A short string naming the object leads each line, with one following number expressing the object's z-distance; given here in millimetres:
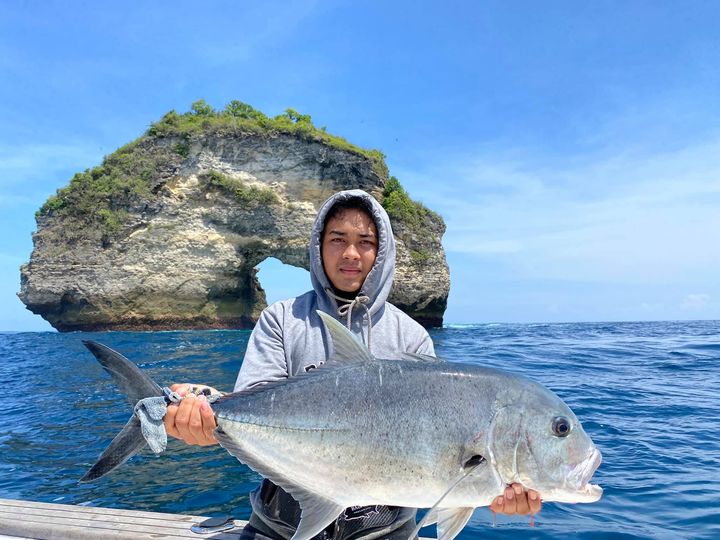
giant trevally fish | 1991
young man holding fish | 2334
